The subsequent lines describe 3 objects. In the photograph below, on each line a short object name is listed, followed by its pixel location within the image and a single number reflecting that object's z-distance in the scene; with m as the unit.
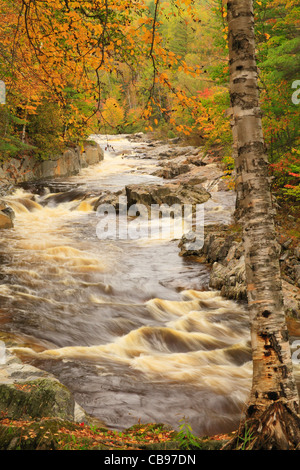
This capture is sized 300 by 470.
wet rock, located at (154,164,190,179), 24.18
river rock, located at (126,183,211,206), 17.41
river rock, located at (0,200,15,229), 14.06
